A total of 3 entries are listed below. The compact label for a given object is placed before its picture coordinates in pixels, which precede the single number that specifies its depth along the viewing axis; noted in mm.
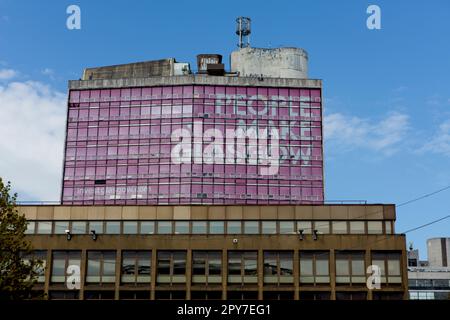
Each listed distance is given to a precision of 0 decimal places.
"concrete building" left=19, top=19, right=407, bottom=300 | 111562
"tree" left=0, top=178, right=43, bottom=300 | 35969
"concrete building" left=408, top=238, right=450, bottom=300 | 145625
